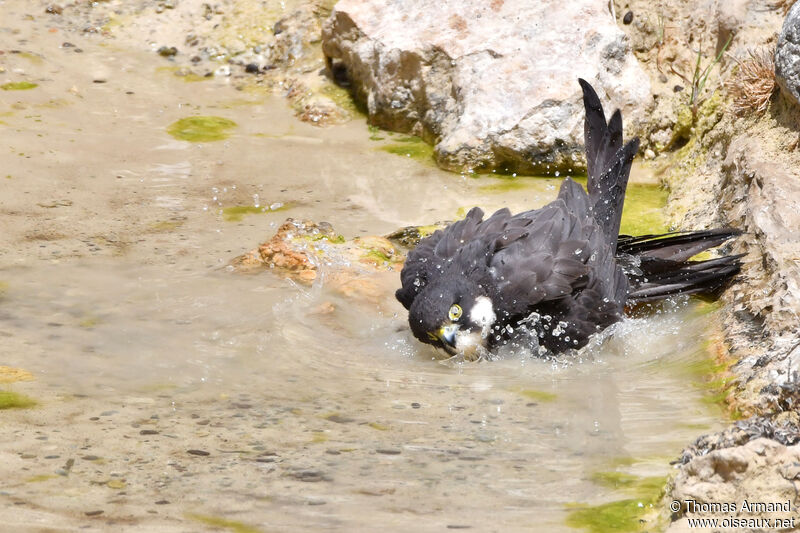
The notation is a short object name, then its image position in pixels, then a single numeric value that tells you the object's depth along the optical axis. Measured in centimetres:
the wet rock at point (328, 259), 1107
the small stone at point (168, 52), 1839
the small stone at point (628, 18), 1563
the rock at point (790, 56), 1072
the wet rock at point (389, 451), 685
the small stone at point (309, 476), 629
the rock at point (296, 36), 1812
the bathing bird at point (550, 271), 906
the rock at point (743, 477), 540
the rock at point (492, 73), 1420
